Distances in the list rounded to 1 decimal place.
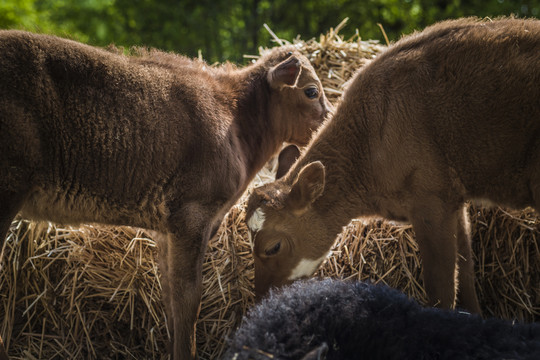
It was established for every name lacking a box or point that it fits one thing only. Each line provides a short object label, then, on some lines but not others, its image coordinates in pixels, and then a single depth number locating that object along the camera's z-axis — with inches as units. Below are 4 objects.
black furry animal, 110.3
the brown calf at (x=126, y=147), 153.2
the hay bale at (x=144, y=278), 185.2
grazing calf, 165.0
